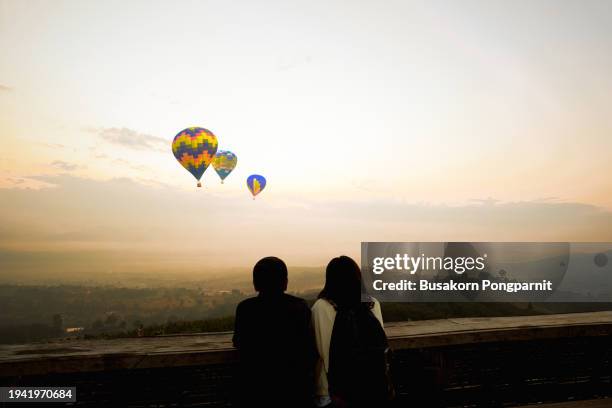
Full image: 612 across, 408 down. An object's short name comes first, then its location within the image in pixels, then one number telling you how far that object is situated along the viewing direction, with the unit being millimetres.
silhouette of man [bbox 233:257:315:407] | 3633
